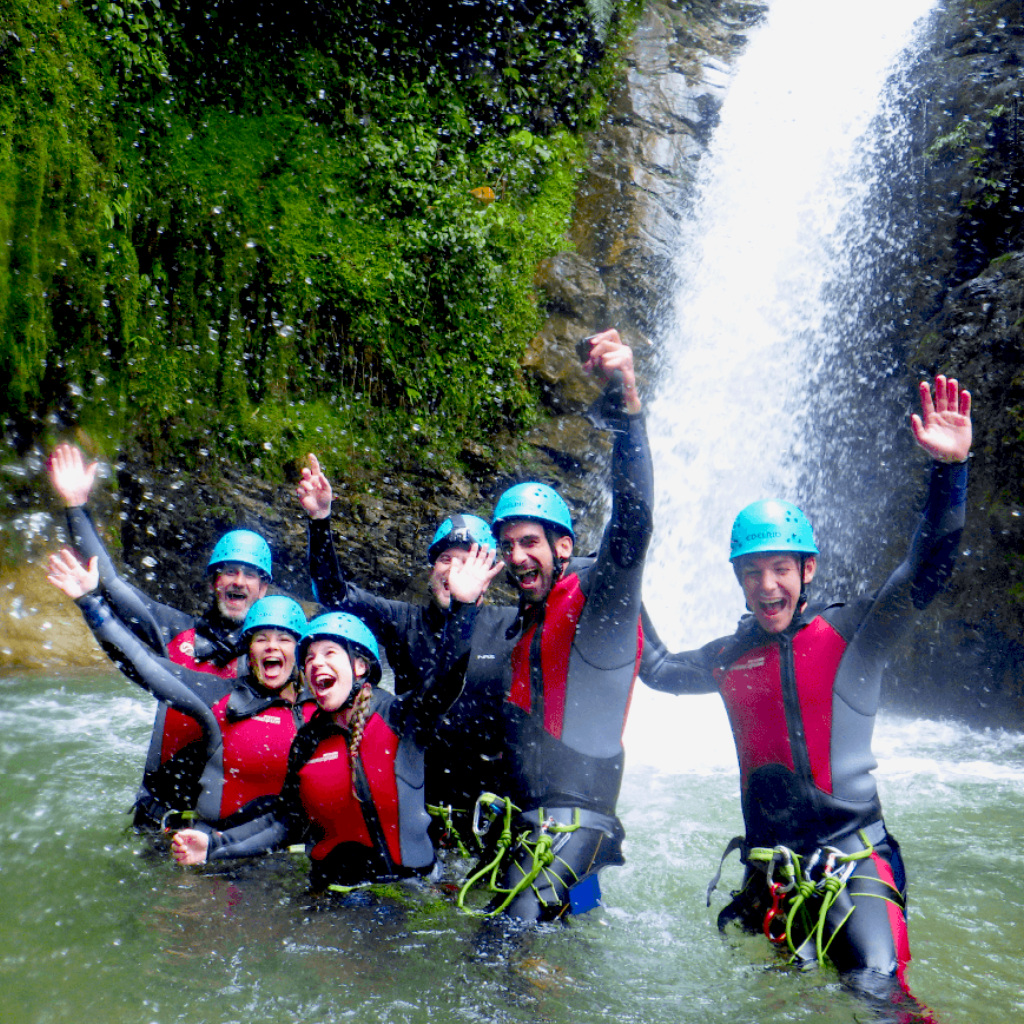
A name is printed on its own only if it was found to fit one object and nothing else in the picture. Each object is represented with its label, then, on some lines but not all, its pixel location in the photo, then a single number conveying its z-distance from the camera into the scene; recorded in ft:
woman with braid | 10.35
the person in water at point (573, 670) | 8.76
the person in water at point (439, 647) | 10.62
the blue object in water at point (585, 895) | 8.87
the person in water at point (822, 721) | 8.12
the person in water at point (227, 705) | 11.25
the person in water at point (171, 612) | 12.66
